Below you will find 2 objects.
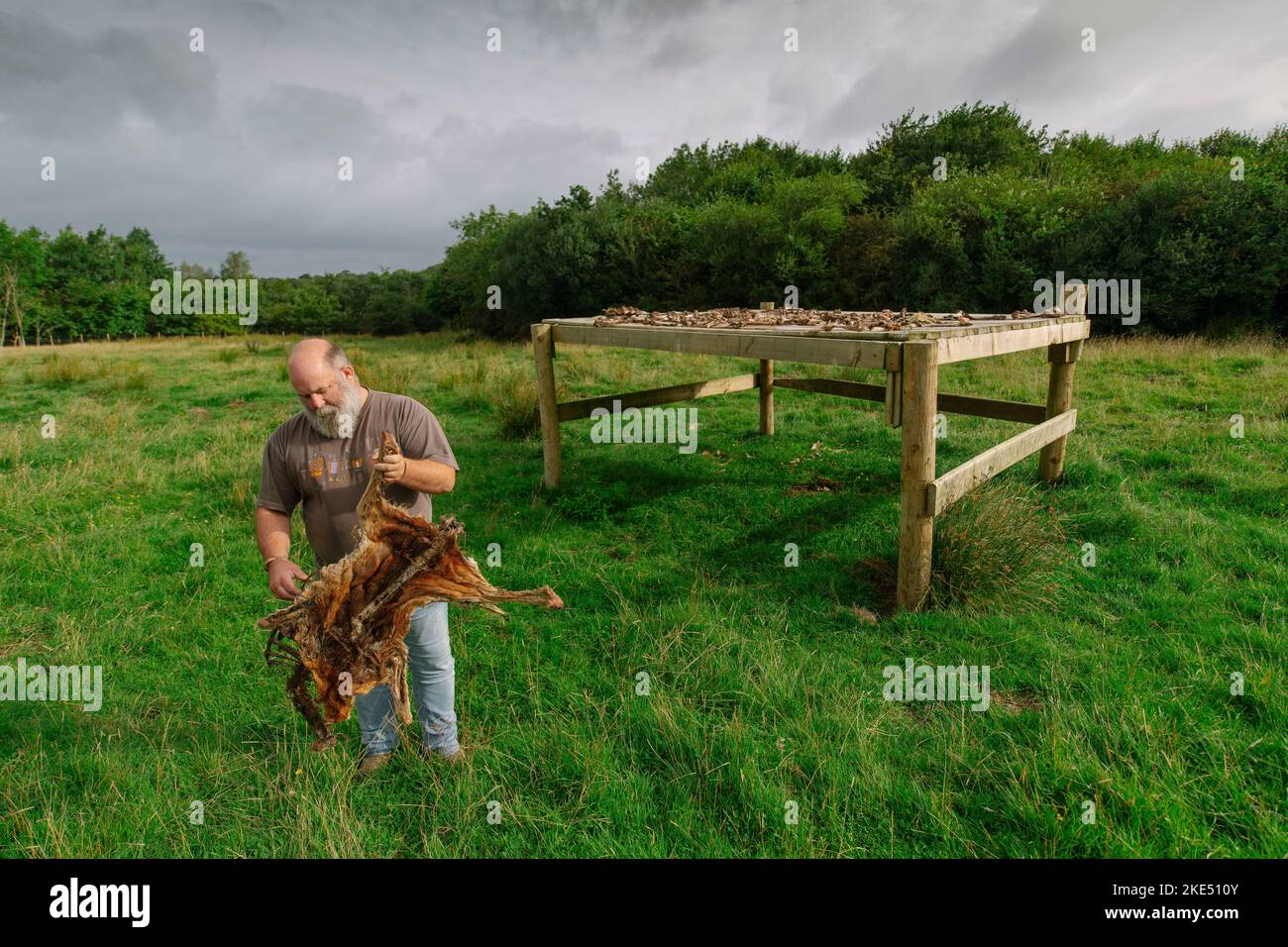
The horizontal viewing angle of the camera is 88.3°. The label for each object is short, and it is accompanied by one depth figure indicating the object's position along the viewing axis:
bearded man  2.54
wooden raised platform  3.74
